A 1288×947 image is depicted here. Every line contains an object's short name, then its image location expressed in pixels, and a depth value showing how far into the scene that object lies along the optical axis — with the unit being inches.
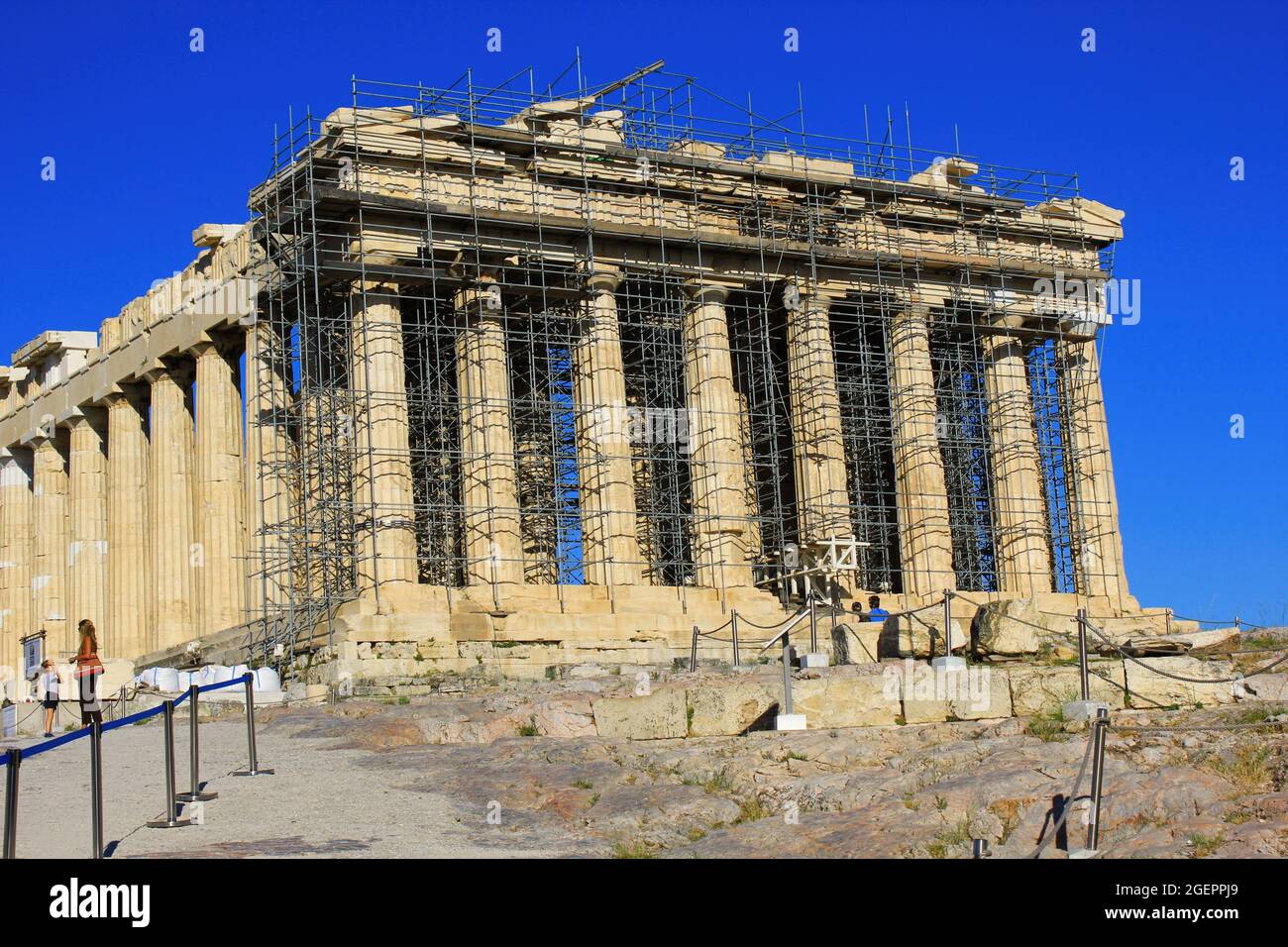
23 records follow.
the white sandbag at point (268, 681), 1289.4
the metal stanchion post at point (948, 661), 984.9
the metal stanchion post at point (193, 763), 682.2
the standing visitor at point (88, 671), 1008.9
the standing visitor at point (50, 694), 1101.1
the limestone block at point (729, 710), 960.9
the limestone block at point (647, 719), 955.3
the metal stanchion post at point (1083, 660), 900.0
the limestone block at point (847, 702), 932.6
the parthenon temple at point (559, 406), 1496.1
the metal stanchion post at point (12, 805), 520.1
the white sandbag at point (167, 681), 1322.6
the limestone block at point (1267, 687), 982.4
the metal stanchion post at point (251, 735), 770.8
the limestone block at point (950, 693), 939.3
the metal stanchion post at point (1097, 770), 595.8
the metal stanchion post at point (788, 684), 893.8
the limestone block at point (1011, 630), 1121.4
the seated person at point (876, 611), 1496.1
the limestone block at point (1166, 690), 967.6
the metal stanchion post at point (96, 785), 564.7
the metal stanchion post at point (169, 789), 647.1
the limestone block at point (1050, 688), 952.3
